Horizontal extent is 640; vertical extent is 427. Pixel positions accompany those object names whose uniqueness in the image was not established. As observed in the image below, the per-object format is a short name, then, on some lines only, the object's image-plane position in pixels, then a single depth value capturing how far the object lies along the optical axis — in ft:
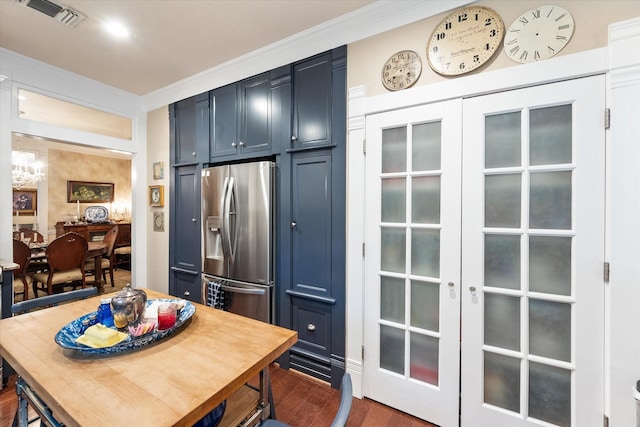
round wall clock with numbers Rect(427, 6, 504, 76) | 5.17
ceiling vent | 6.15
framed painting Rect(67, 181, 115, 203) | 19.49
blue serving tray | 3.38
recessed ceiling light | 6.95
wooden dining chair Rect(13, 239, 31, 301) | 9.98
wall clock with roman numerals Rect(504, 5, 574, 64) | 4.66
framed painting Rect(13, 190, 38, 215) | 16.71
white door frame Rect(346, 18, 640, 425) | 4.22
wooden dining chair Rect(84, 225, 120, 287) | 15.26
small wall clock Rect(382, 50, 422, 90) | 5.90
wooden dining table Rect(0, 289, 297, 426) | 2.53
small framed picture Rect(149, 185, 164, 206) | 10.89
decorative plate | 20.35
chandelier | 12.70
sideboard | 18.29
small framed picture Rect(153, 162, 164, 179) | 10.97
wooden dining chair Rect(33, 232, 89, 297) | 11.28
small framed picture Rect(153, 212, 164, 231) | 10.99
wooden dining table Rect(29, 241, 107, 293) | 13.32
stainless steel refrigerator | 7.82
